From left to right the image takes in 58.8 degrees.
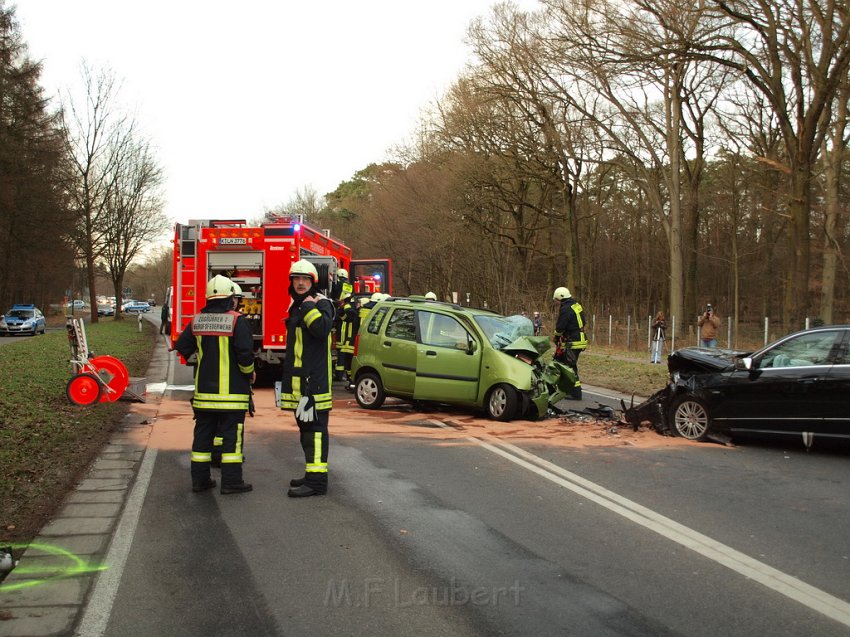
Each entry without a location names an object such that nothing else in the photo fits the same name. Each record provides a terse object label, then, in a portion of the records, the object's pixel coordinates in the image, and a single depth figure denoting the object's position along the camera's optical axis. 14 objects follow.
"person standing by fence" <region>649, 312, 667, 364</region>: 22.53
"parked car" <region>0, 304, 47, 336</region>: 37.31
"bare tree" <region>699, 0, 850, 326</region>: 15.74
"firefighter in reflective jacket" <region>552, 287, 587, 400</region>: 12.97
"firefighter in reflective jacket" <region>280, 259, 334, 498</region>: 6.06
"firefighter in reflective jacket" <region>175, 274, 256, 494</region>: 6.12
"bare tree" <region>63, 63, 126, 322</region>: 42.94
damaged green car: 10.12
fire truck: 13.71
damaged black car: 7.78
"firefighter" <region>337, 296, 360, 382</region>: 12.78
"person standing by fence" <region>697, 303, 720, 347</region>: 19.39
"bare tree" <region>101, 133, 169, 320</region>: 46.53
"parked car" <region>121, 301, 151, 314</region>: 87.67
